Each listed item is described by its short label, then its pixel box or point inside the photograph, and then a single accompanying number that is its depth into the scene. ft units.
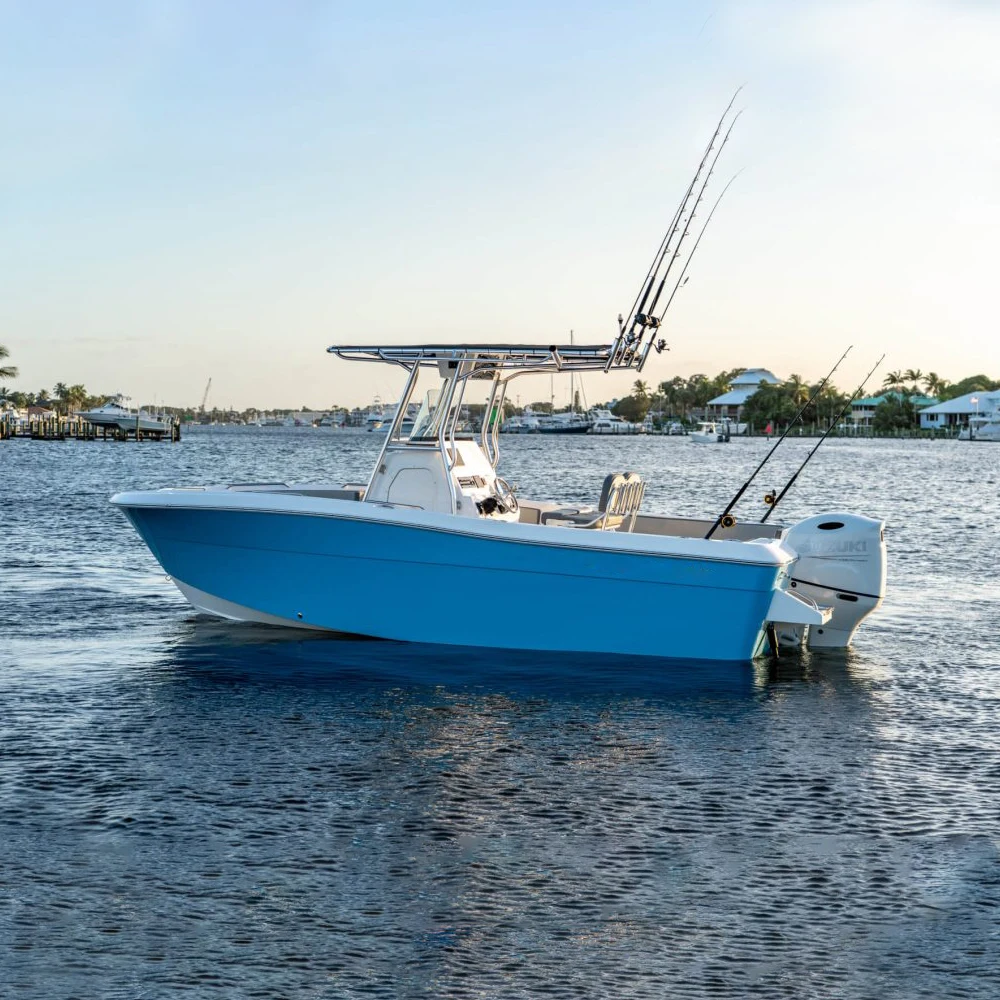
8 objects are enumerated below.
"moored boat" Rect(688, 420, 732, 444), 580.71
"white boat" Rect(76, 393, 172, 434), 456.04
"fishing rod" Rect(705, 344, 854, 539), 38.42
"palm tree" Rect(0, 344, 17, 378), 380.58
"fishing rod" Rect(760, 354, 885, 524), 37.32
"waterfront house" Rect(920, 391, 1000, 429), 589.32
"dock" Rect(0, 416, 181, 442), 444.14
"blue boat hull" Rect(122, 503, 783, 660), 36.83
